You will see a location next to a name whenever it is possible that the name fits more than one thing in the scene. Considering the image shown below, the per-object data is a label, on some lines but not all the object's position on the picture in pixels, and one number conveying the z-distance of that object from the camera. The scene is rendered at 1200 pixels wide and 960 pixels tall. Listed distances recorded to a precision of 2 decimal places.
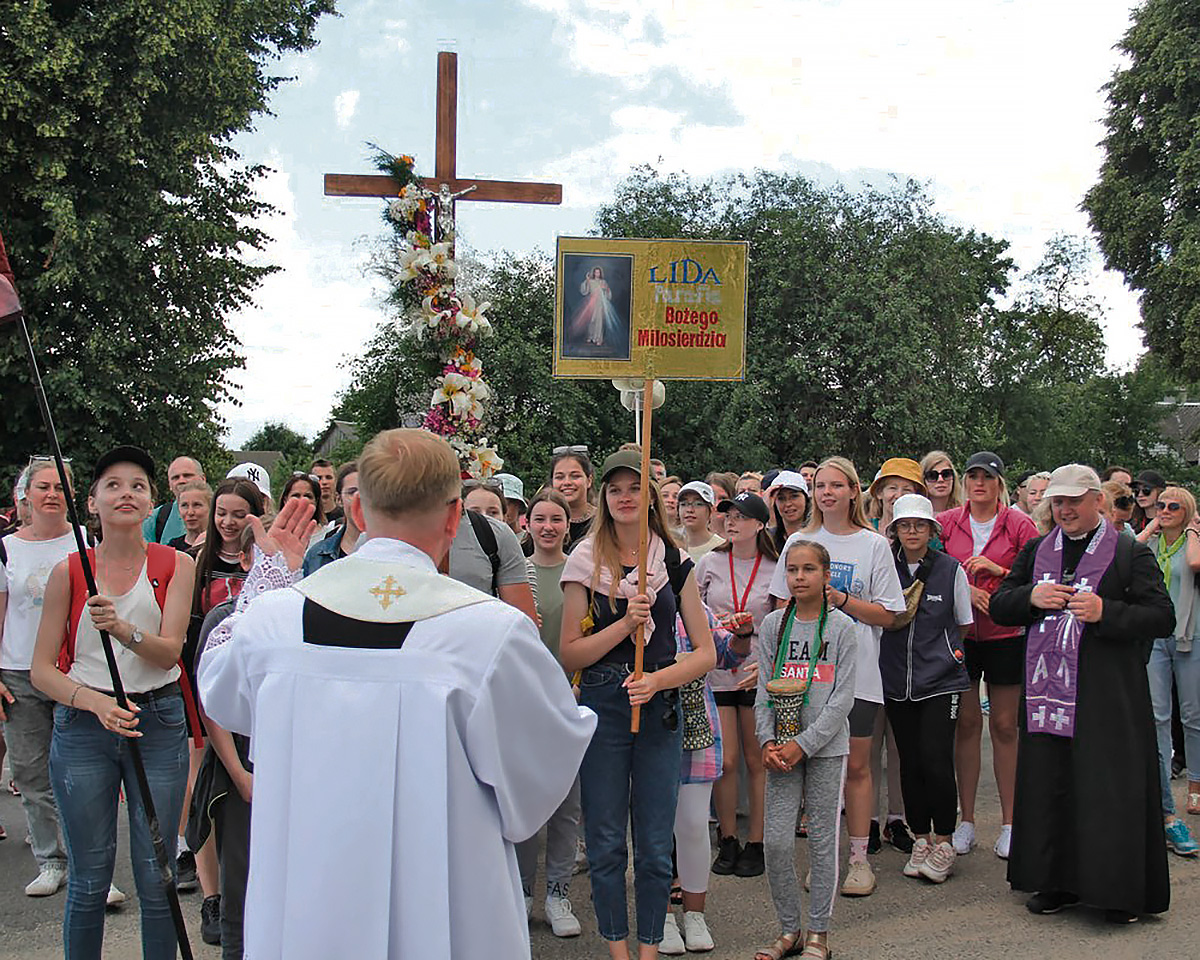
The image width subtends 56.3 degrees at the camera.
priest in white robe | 2.35
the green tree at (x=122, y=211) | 16.73
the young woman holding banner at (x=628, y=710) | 4.54
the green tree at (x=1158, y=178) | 25.72
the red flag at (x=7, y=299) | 3.98
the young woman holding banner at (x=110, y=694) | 4.07
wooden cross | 7.52
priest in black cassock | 5.35
